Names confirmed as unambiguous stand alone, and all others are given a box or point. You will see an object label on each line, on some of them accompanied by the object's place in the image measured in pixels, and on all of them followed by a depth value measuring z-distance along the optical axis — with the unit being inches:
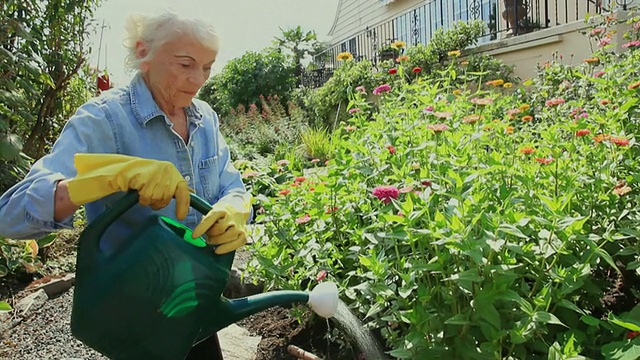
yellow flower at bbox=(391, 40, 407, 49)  126.1
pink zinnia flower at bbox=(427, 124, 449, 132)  76.1
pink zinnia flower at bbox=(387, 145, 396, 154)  86.4
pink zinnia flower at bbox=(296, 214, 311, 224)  87.9
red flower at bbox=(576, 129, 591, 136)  79.7
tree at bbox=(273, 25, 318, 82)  698.8
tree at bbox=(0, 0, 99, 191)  115.0
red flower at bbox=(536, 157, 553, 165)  78.6
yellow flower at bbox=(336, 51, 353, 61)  127.9
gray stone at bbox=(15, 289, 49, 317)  130.5
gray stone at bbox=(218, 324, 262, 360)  101.9
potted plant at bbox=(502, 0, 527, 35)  303.1
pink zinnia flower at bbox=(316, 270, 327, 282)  79.4
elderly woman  42.5
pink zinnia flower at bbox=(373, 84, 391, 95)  112.8
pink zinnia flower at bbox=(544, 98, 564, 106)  96.3
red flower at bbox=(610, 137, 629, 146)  73.0
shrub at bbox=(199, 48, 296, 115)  577.3
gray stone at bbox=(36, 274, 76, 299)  146.7
